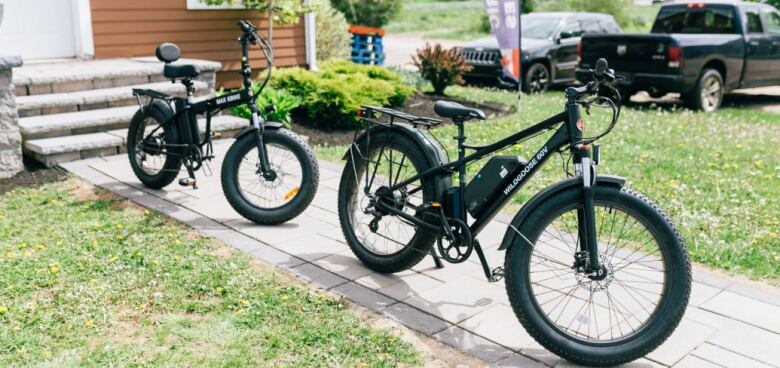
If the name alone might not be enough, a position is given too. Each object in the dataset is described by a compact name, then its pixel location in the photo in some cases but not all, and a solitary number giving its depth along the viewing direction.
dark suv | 13.57
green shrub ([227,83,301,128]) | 8.72
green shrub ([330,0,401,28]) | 30.55
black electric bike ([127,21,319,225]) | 5.48
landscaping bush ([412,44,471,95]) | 11.65
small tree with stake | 10.49
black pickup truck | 11.34
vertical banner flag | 10.45
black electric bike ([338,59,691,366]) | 3.43
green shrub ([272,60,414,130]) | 9.26
